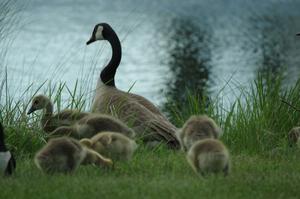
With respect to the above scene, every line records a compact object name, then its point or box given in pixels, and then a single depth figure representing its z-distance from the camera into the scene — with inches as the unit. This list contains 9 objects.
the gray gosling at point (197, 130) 666.7
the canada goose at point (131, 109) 804.0
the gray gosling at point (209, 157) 574.6
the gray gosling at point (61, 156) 582.9
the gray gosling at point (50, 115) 754.8
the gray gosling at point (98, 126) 684.7
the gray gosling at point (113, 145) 615.5
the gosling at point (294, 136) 785.6
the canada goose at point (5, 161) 587.8
